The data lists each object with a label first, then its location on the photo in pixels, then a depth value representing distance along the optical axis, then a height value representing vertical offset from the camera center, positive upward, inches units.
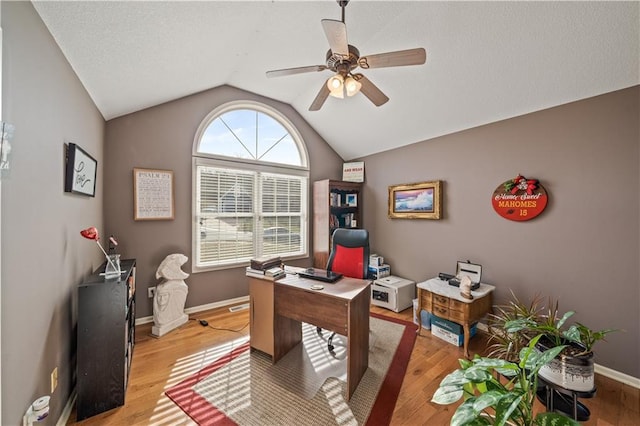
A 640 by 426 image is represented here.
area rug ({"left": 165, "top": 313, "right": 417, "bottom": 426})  64.6 -52.5
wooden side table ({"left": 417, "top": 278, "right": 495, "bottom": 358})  94.0 -36.1
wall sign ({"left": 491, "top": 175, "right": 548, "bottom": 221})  96.4 +6.0
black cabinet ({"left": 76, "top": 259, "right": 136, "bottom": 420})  63.7 -34.9
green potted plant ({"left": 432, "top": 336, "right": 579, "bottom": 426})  34.6 -27.5
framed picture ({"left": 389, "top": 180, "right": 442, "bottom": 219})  128.7 +7.2
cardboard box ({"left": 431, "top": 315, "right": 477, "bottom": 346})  98.9 -48.2
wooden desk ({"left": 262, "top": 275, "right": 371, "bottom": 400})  70.9 -30.5
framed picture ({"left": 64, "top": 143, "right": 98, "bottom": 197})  65.1 +11.9
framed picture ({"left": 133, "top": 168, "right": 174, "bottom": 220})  111.5 +8.7
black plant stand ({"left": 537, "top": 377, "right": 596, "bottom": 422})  54.5 -44.1
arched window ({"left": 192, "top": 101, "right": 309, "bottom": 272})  131.0 +15.2
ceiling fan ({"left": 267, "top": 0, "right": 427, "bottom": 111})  57.9 +40.7
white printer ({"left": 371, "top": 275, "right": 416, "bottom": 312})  131.1 -43.2
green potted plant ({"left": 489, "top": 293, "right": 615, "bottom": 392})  54.4 -31.9
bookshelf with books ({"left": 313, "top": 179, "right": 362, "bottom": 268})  160.1 +2.2
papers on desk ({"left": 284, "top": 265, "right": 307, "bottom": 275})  93.4 -22.0
